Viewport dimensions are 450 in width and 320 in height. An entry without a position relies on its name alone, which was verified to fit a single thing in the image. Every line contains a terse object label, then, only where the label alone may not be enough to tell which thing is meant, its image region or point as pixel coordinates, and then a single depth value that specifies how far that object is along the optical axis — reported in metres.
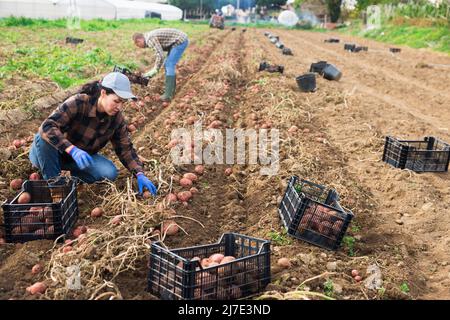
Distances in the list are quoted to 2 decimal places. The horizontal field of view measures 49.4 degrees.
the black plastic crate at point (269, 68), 12.96
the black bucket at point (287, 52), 20.03
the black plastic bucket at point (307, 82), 11.33
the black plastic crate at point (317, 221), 4.06
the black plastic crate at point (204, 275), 3.04
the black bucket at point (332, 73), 13.36
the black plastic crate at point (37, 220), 3.93
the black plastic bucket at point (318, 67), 14.12
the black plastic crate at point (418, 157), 6.23
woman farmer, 4.41
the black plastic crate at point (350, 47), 22.98
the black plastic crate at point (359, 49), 22.74
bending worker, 8.77
